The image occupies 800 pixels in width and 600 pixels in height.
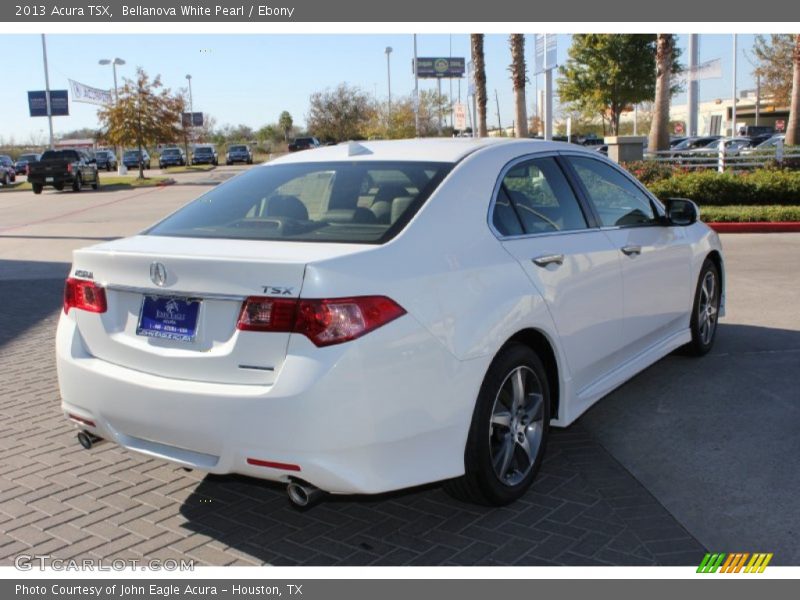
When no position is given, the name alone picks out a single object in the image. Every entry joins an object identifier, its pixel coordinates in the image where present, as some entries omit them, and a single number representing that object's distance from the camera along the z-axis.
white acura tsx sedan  3.24
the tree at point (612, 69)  45.94
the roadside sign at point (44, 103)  65.12
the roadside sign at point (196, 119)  86.56
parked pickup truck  36.91
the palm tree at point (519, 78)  26.55
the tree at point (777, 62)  53.41
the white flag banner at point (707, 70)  25.56
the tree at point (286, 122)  98.06
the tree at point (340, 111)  68.56
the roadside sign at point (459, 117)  34.09
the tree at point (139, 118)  44.06
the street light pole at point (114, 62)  52.88
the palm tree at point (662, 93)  22.08
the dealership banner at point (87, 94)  49.79
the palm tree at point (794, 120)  22.78
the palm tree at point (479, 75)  31.62
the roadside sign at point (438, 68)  94.62
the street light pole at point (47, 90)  47.78
